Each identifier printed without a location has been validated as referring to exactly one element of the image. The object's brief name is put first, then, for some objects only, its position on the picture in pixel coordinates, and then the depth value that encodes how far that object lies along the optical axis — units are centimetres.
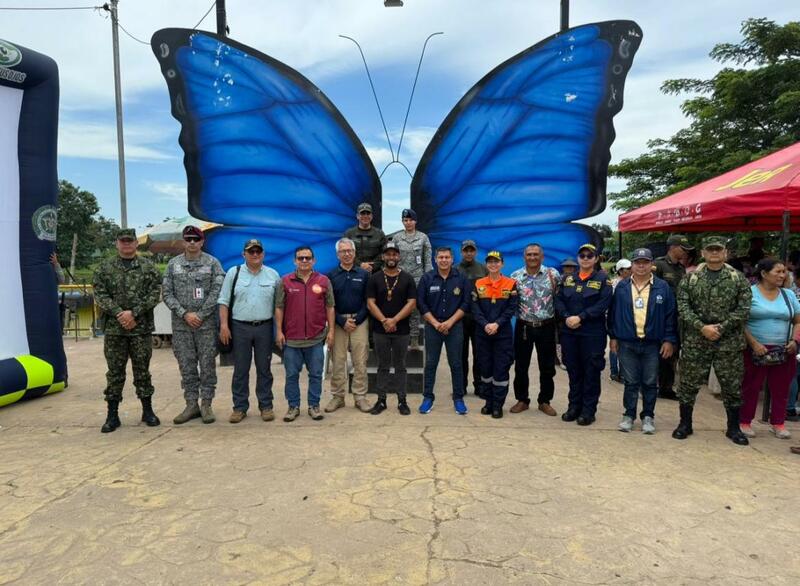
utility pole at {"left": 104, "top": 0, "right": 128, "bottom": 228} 1275
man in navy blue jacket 432
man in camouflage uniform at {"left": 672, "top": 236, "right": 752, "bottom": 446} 405
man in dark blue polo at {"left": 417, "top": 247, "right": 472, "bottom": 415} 487
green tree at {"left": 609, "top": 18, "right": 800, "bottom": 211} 1403
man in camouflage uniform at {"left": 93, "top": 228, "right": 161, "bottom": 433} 440
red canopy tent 457
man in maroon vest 460
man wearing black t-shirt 487
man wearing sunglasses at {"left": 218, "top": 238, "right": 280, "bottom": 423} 454
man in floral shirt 476
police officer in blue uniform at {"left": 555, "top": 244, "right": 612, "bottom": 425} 452
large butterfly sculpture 527
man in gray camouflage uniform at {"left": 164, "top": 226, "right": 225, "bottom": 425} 451
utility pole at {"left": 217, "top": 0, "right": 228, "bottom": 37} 667
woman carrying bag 415
